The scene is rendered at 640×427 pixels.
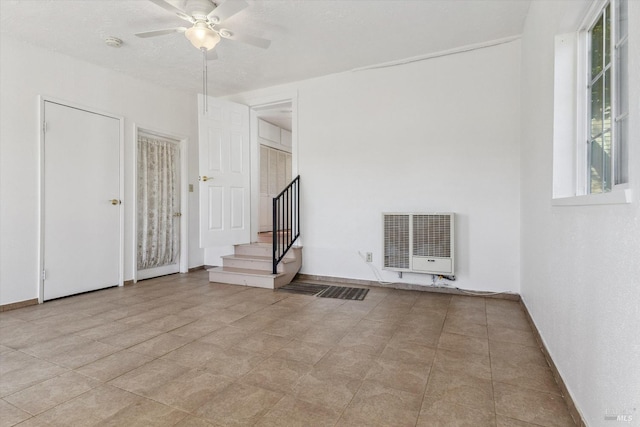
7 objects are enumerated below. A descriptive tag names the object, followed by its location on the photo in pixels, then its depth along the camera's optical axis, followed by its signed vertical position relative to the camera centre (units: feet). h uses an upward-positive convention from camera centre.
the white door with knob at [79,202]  11.16 +0.40
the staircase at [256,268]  12.76 -2.40
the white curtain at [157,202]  14.21 +0.49
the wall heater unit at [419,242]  11.10 -1.07
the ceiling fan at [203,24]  8.14 +4.98
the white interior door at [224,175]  13.74 +1.71
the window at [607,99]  4.25 +1.68
